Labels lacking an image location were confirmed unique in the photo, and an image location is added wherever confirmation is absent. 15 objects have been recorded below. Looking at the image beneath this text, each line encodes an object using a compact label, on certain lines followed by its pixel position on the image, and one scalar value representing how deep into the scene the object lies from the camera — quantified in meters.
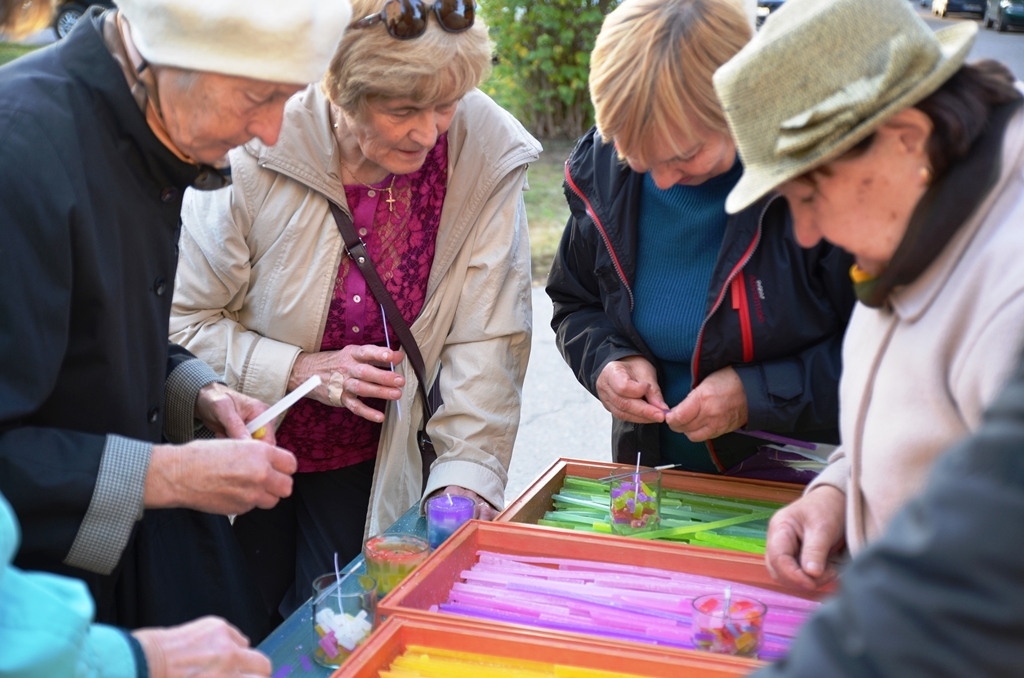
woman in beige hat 1.28
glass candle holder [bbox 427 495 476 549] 2.18
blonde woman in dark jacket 2.08
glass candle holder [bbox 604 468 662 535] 2.20
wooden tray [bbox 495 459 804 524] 2.28
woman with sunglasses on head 2.43
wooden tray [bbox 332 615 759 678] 1.60
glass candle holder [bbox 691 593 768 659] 1.68
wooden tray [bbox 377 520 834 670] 1.87
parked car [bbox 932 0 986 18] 11.89
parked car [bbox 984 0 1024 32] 13.14
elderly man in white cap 1.61
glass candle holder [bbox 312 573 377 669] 1.79
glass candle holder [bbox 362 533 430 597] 1.99
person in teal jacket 1.10
